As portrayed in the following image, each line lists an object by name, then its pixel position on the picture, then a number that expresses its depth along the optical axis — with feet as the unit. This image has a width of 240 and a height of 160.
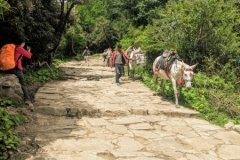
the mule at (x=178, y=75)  38.86
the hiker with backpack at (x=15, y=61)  35.73
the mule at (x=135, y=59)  64.44
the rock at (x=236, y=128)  33.22
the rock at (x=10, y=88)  36.29
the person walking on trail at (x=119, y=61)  57.62
